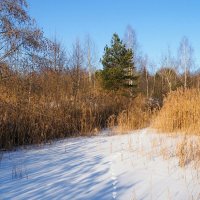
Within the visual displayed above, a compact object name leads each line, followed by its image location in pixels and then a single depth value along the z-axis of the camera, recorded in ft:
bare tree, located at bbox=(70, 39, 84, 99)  45.43
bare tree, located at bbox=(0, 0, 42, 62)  24.88
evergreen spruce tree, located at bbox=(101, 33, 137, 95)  62.49
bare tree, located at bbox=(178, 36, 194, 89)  136.03
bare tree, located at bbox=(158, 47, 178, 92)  119.35
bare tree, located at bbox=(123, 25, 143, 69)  113.09
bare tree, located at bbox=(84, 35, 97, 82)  116.47
